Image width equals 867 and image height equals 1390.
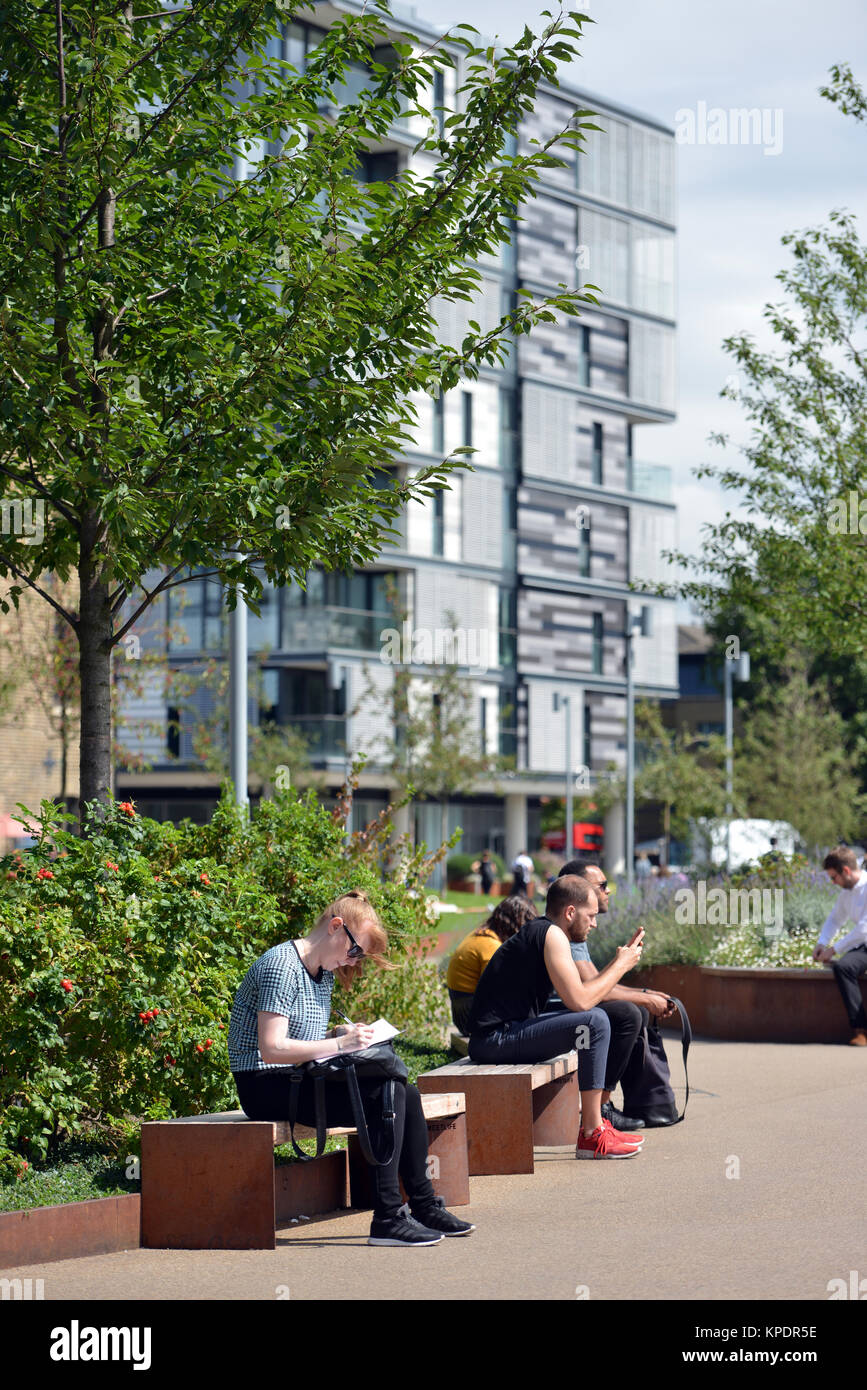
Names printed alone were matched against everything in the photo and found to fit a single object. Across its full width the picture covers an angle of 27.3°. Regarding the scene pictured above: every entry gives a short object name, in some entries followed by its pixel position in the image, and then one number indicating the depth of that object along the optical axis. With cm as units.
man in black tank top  913
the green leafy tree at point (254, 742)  4266
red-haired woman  722
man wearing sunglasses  980
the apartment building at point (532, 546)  4809
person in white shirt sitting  1440
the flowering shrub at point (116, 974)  736
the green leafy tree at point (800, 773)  5000
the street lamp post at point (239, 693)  1425
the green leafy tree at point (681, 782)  5031
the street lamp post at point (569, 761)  4747
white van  3192
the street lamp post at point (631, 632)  4852
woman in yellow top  1074
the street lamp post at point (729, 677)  4569
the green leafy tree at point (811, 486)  1973
